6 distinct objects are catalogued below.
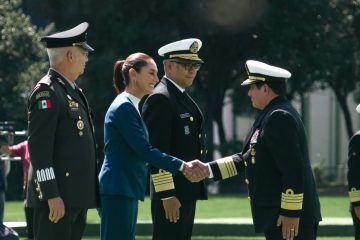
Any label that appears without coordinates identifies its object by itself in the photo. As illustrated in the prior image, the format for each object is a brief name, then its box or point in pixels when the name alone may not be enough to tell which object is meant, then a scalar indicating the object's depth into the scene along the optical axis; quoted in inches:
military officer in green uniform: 501.6
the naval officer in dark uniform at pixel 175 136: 595.1
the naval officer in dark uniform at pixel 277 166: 525.2
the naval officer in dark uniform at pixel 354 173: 658.0
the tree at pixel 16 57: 2016.4
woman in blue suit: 553.9
